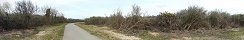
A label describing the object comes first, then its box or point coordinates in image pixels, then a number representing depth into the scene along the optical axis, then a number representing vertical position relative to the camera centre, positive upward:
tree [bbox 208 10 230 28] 12.14 -0.13
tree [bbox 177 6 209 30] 10.41 +0.07
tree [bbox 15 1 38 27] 15.49 +1.56
